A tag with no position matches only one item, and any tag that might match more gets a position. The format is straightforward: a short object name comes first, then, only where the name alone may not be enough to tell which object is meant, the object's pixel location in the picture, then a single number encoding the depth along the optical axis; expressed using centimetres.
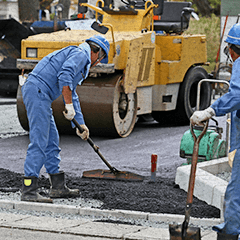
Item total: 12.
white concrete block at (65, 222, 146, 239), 778
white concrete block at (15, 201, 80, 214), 897
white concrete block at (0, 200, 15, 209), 924
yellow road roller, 1616
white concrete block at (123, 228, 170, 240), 763
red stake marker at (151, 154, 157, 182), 1154
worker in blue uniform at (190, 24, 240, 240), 681
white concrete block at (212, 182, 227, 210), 921
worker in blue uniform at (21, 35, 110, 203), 980
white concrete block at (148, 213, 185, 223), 860
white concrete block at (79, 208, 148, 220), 876
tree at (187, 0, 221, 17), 7075
